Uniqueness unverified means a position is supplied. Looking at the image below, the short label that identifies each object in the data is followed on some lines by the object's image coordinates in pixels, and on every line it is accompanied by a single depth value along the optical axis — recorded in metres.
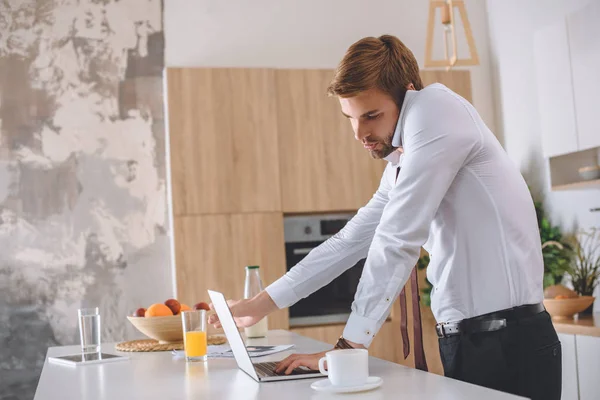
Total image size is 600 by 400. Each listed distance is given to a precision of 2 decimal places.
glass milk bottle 2.47
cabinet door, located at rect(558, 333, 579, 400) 3.55
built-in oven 4.41
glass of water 2.23
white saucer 1.35
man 1.64
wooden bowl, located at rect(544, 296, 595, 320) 3.65
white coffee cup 1.38
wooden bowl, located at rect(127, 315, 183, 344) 2.38
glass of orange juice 2.01
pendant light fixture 3.77
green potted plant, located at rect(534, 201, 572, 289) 4.19
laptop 1.57
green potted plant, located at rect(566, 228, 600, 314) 3.84
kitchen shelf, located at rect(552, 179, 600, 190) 3.80
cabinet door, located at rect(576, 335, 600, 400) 3.39
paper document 2.10
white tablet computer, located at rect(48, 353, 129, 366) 2.11
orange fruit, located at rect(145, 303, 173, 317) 2.39
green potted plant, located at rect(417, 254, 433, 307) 4.45
